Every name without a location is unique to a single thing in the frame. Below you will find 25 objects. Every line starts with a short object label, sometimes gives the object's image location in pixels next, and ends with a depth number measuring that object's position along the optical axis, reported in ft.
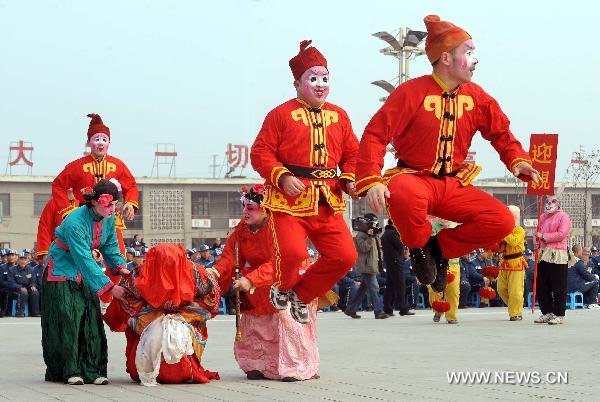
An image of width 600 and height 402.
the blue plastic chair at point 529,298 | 76.73
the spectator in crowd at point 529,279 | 75.51
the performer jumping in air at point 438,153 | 24.12
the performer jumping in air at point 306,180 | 28.68
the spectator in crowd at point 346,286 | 72.59
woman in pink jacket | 54.70
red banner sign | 41.93
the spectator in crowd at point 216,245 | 79.90
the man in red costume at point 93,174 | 41.88
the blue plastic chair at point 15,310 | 72.28
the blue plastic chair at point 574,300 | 77.66
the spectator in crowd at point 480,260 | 80.51
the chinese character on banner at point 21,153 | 158.81
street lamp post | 70.59
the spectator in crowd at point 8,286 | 71.15
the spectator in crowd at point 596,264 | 85.10
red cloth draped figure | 32.71
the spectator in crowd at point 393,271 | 62.85
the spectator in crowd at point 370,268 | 62.64
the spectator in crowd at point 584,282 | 75.56
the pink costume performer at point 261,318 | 33.63
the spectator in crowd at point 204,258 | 72.45
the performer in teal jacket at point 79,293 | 32.91
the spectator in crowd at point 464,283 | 77.30
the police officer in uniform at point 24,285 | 71.36
